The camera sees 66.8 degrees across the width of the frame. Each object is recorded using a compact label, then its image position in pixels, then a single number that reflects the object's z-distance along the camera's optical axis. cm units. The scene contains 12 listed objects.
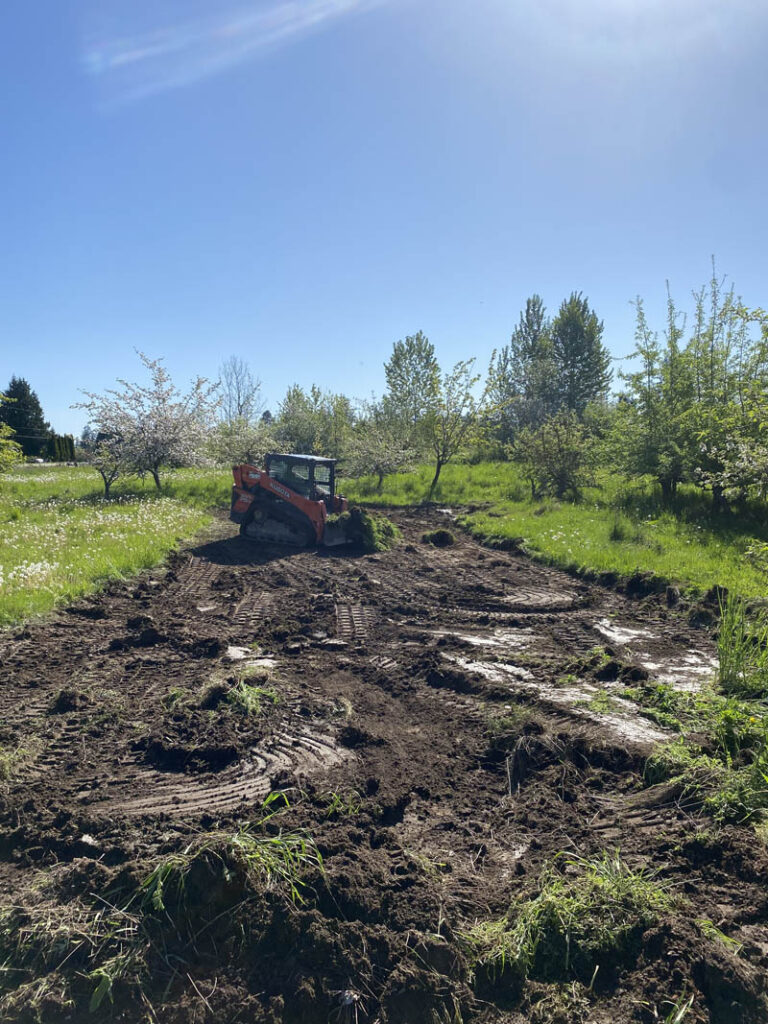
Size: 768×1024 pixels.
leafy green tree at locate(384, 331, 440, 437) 3703
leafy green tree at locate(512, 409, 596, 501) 1923
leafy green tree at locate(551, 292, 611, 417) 4716
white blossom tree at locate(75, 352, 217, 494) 2103
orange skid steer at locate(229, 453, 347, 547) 1298
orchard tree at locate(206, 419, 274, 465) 2734
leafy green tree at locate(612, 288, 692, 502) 1520
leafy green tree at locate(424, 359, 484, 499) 2306
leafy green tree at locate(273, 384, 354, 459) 3269
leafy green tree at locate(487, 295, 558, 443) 3989
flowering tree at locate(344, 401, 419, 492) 2445
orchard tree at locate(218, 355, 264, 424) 5494
